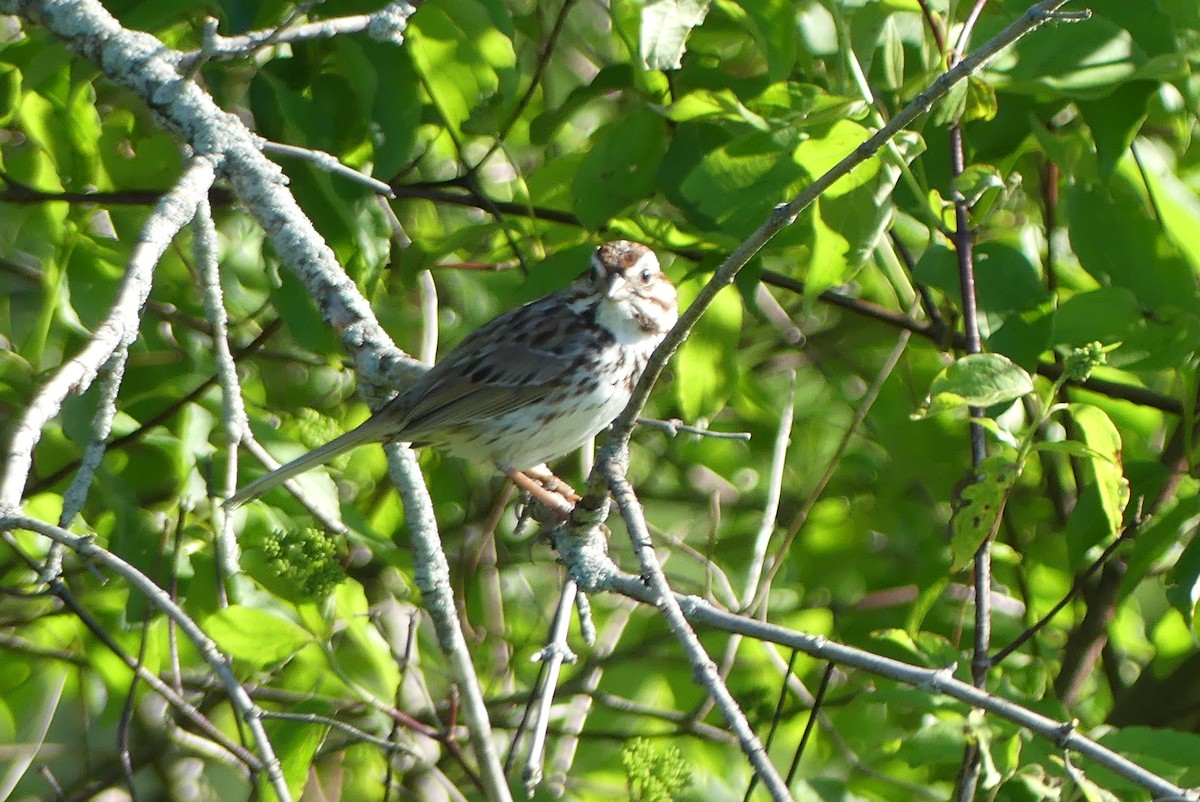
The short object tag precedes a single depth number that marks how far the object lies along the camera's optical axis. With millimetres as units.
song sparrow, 7746
